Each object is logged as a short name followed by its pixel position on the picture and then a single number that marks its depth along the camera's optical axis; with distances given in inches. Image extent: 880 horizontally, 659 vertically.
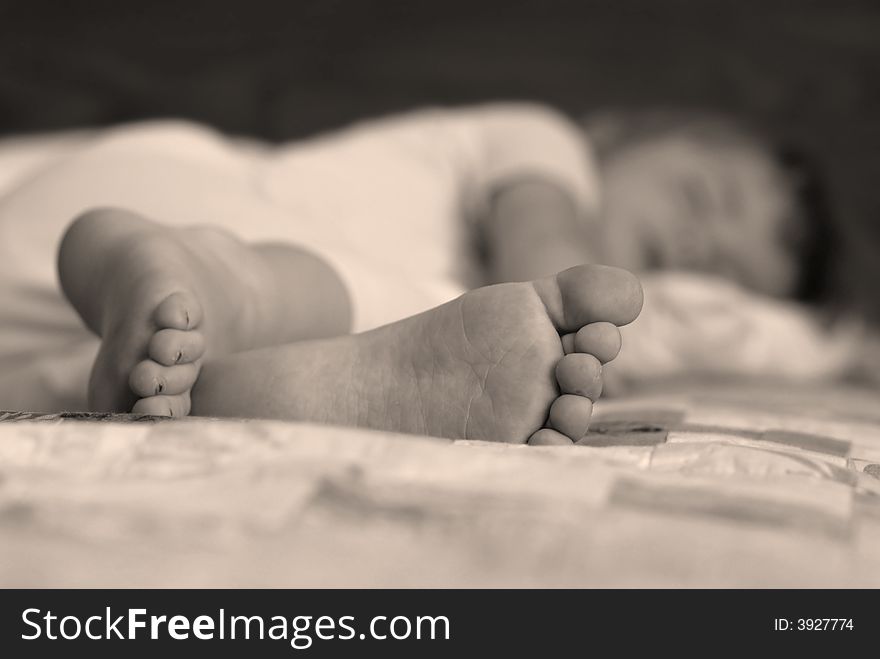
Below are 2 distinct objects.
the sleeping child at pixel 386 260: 19.9
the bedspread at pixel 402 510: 13.2
